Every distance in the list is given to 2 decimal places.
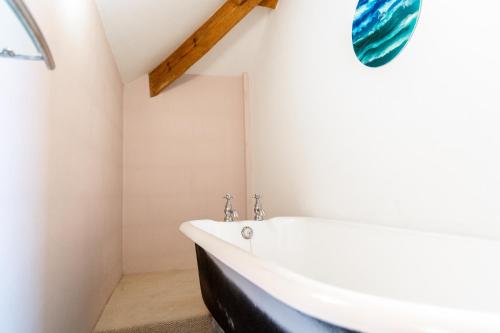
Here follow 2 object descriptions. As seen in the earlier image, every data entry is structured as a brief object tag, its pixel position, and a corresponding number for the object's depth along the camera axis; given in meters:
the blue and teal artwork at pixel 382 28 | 1.23
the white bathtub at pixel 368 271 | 0.39
